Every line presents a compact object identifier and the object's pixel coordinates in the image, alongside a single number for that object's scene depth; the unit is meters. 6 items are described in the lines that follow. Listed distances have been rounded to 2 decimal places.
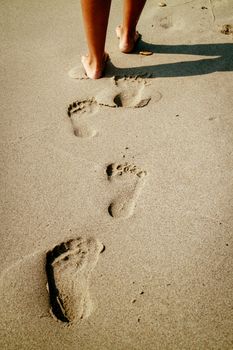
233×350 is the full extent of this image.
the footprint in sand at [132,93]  1.74
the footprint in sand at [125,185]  1.31
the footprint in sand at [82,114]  1.61
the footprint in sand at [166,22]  2.29
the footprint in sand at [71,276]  1.08
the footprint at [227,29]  2.17
